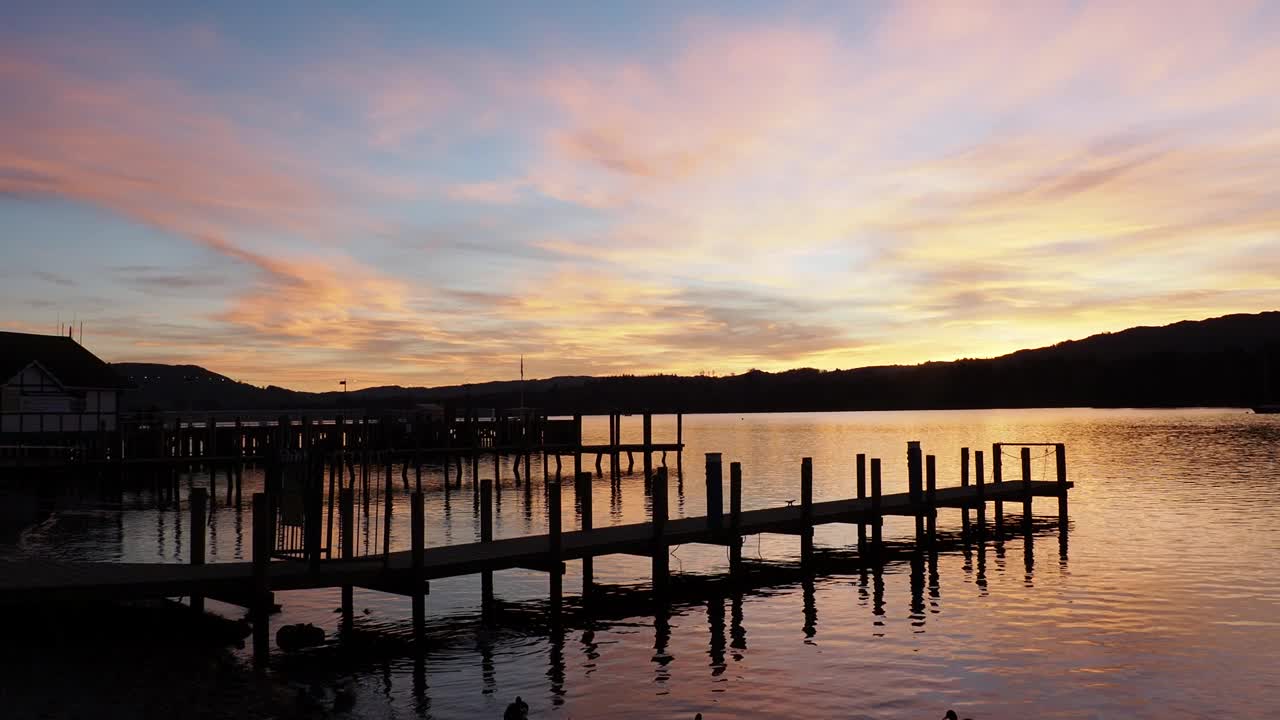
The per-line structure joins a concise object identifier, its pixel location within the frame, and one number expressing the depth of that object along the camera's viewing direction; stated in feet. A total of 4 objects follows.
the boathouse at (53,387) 178.19
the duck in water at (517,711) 49.44
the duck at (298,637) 63.46
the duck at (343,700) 53.16
